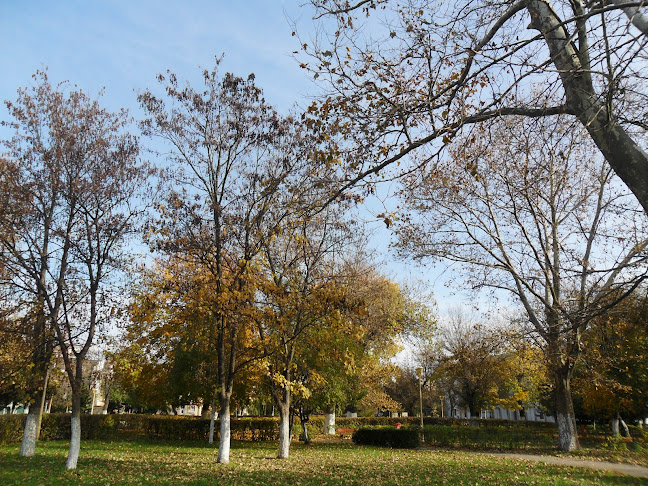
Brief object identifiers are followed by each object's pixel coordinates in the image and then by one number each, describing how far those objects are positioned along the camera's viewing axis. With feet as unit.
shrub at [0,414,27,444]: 59.16
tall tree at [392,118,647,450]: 51.57
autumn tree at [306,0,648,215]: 16.16
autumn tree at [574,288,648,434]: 33.91
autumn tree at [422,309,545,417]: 52.70
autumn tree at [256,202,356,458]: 44.34
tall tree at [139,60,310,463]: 43.04
